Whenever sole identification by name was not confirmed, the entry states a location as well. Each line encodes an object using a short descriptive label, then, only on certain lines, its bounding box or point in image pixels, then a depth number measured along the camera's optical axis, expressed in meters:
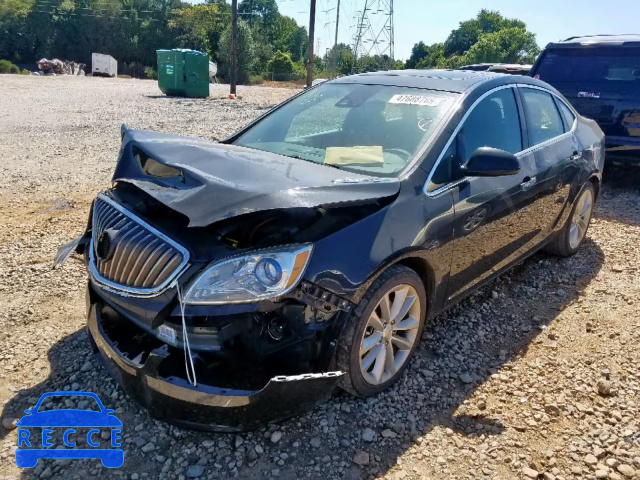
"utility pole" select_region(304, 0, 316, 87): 21.55
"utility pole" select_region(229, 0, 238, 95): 22.38
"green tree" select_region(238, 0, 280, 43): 82.87
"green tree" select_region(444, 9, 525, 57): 93.75
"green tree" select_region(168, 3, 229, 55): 67.81
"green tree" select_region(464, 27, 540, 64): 65.69
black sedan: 2.29
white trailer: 51.97
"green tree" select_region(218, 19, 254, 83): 52.28
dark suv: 6.79
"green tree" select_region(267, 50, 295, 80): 60.75
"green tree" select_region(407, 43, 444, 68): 80.12
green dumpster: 21.72
